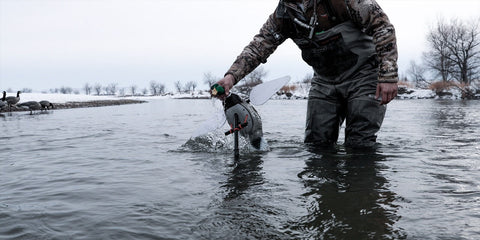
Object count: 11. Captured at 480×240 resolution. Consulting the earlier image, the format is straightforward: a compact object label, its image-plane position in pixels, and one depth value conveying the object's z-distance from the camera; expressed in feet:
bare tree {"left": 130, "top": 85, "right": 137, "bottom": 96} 515.50
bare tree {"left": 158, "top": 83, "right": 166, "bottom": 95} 507.71
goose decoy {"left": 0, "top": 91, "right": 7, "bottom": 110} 63.21
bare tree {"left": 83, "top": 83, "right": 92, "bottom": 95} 530.27
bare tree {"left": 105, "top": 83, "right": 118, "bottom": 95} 528.17
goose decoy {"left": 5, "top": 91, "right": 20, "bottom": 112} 66.23
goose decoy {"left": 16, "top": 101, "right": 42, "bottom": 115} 65.69
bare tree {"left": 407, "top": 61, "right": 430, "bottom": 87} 166.28
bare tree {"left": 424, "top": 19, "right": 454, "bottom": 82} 141.59
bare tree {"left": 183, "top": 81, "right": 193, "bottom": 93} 494.18
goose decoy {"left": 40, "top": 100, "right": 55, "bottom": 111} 73.46
